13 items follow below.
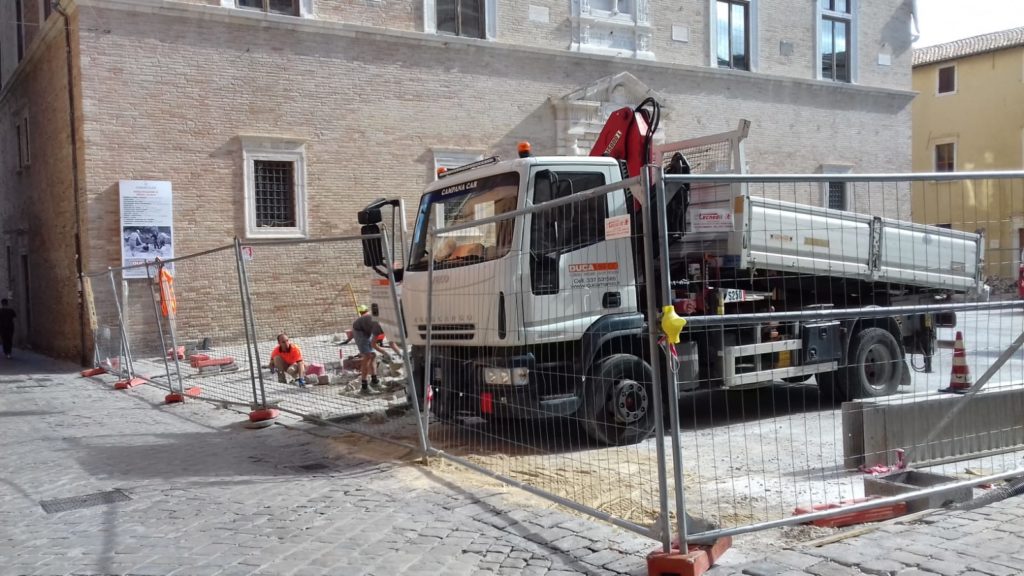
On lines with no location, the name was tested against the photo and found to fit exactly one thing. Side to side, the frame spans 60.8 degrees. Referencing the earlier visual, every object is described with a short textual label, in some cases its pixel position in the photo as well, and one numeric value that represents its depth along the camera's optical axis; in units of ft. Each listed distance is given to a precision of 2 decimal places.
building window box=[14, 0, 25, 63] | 73.92
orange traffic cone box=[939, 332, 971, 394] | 24.67
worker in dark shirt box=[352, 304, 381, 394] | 35.73
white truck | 22.66
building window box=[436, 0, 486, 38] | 66.28
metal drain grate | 20.11
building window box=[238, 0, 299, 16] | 59.21
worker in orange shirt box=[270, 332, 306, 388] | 33.94
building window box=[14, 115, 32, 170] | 72.28
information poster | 55.06
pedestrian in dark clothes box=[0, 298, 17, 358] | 67.67
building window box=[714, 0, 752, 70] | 79.61
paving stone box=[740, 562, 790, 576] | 14.11
